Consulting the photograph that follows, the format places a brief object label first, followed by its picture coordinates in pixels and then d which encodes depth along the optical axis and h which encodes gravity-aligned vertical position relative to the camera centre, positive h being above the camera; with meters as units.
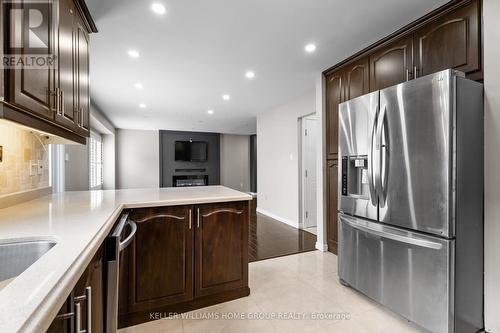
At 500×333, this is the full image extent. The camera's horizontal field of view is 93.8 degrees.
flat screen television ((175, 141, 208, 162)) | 8.31 +0.55
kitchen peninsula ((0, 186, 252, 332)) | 0.89 -0.46
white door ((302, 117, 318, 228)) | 4.43 -0.07
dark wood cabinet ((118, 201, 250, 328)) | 1.75 -0.76
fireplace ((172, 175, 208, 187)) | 8.38 -0.52
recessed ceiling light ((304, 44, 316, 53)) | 2.50 +1.28
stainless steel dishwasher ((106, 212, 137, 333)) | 1.20 -0.56
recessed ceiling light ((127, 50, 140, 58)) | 2.60 +1.28
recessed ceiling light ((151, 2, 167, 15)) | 1.86 +1.28
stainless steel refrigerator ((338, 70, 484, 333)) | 1.51 -0.27
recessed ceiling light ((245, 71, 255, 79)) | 3.22 +1.28
